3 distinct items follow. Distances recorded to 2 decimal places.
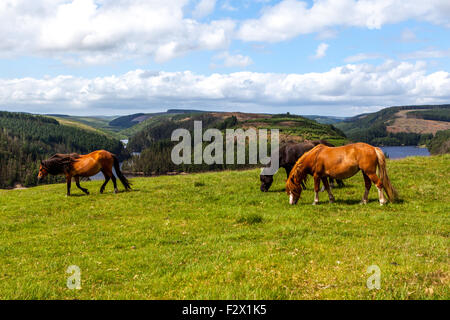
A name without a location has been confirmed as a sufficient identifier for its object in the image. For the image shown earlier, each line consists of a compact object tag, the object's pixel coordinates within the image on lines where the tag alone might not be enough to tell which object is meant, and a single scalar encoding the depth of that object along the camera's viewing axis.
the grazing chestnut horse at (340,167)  14.94
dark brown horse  20.58
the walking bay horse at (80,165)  21.97
